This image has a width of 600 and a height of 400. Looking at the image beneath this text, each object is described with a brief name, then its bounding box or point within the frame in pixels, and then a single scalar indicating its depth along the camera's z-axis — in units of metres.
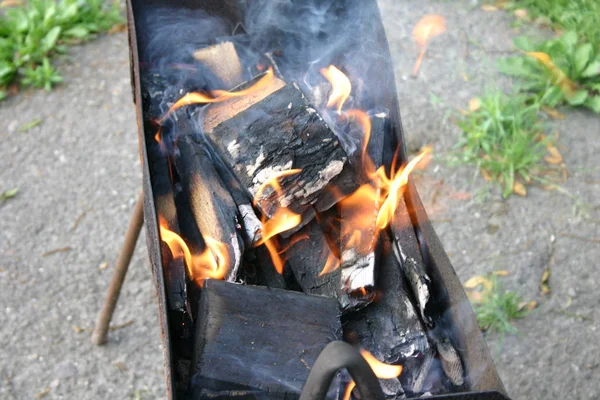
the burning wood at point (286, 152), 1.77
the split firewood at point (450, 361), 1.56
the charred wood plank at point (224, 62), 2.18
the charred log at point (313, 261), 1.74
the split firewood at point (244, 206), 1.77
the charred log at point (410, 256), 1.66
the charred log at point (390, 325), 1.61
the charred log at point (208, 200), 1.71
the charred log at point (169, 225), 1.60
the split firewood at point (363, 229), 1.67
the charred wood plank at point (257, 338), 1.45
